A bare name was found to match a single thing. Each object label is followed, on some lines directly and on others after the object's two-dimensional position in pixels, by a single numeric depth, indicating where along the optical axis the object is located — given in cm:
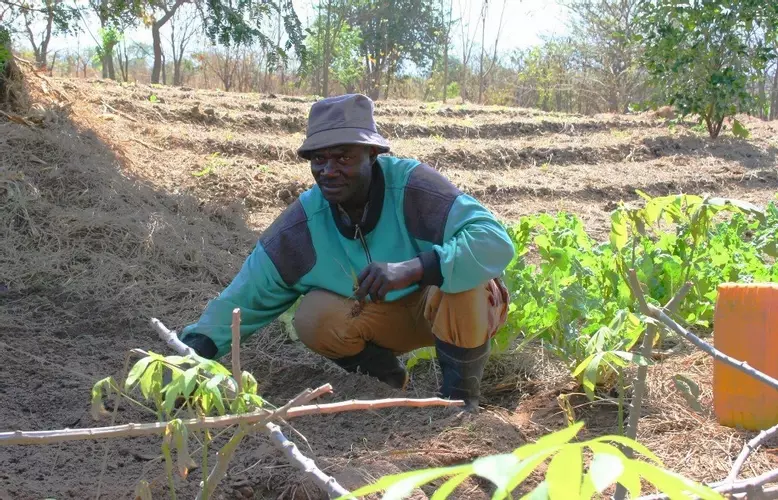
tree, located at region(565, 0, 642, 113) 2120
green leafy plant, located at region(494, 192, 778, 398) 309
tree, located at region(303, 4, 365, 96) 2094
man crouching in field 249
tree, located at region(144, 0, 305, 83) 655
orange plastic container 240
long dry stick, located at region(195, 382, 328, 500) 105
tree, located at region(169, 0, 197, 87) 1913
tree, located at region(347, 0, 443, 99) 2239
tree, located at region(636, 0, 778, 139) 1179
